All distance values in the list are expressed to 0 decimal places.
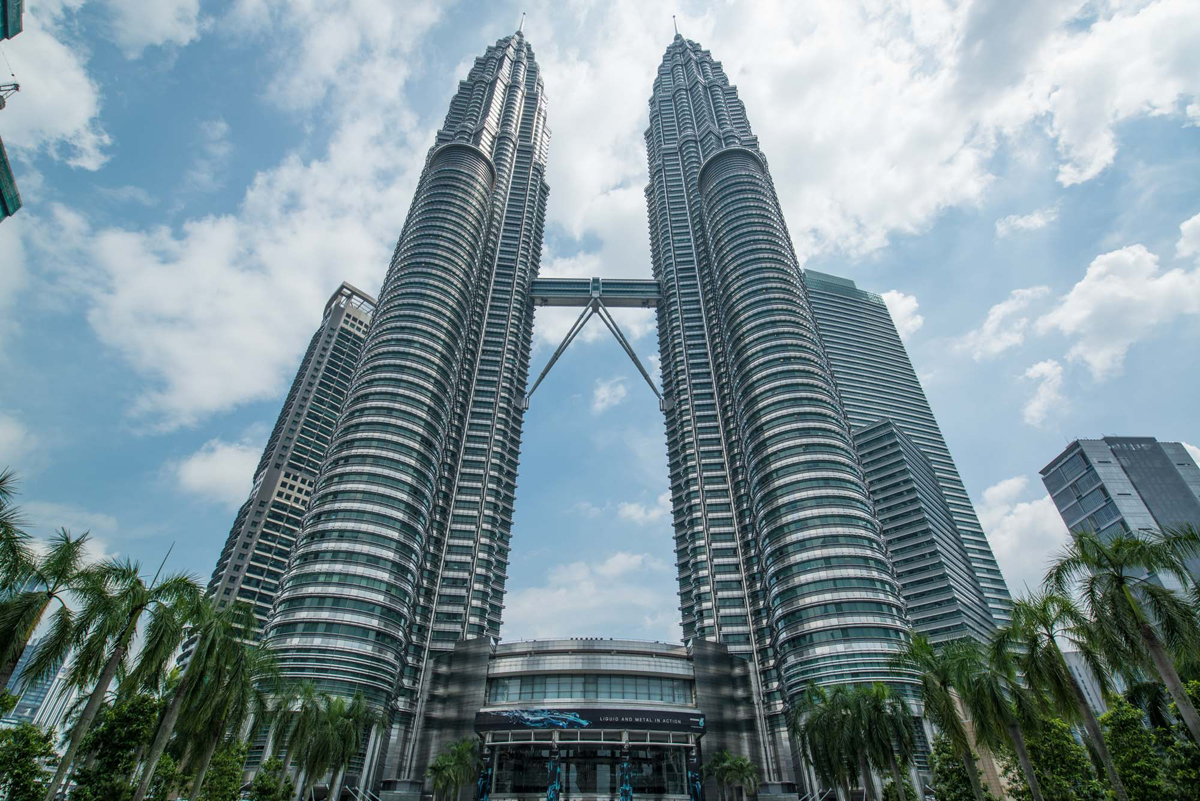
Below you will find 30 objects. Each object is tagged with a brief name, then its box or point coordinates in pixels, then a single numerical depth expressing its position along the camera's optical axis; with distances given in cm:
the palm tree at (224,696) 3447
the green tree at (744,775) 7138
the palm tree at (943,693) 3750
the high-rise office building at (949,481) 16512
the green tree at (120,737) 3712
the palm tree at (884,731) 4184
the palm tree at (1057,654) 3288
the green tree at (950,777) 4934
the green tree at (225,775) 4794
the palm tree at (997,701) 3581
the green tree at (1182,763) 3194
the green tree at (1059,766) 4547
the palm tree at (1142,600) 2669
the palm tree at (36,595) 2584
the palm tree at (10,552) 2562
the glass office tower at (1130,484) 18225
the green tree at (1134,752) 3862
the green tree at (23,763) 3244
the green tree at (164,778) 4088
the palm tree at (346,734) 5178
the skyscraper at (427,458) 9006
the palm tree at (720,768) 7262
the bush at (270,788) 4800
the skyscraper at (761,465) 9162
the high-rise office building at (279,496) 15800
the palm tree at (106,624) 2909
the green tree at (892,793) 5066
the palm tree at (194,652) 3128
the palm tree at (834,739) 4375
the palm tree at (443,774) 6519
